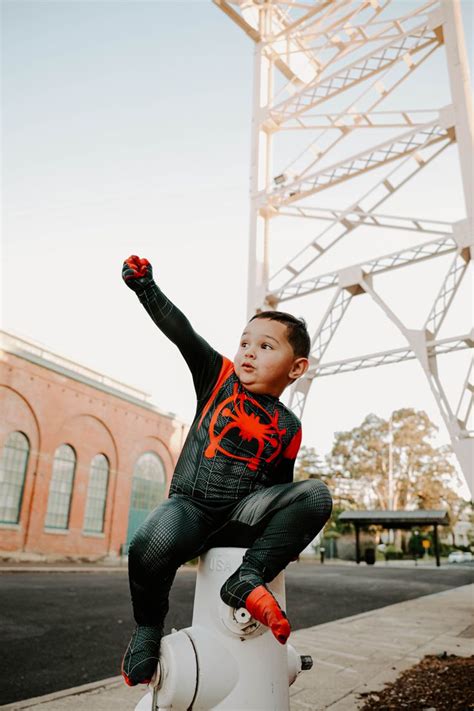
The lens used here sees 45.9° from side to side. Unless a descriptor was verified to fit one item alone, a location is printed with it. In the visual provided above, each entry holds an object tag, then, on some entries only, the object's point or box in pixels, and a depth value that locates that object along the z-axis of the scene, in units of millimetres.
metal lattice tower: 7008
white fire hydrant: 1337
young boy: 1392
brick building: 18781
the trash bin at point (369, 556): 26014
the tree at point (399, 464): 37656
